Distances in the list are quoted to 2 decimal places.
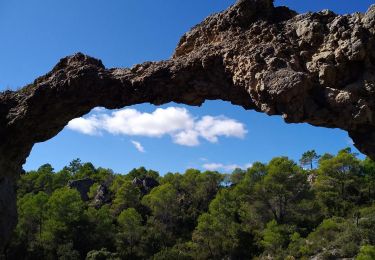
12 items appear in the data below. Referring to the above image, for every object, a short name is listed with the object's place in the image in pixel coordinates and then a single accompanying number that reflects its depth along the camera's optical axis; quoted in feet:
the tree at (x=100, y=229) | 143.43
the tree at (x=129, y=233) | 143.54
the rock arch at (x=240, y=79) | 37.06
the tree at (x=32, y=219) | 137.80
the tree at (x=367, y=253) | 91.67
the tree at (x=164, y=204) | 171.01
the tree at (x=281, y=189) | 156.46
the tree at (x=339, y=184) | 156.15
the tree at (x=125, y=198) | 177.99
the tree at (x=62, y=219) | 135.74
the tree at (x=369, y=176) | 165.58
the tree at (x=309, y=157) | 271.08
